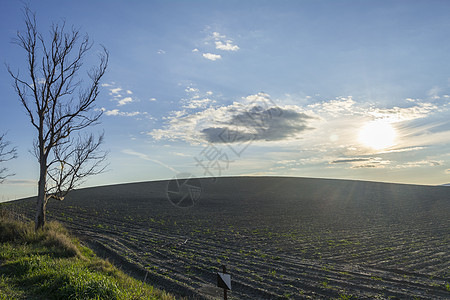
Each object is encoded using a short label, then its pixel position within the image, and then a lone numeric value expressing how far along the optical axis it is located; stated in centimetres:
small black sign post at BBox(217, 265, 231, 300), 688
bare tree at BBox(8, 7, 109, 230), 1552
